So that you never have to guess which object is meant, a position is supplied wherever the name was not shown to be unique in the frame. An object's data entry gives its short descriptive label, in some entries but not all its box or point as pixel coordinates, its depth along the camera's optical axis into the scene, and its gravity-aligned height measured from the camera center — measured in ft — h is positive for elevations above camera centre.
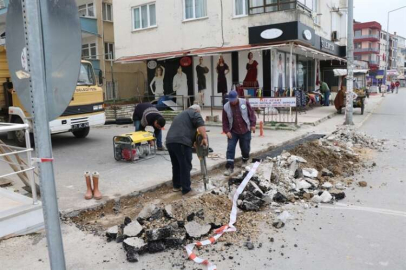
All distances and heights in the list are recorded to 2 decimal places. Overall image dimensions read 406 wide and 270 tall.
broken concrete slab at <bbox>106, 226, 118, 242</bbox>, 14.92 -5.77
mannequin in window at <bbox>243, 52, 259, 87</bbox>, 62.95 +2.54
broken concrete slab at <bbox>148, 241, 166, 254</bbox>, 13.83 -5.87
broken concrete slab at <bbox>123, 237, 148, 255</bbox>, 13.53 -5.69
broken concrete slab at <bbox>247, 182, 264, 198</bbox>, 18.85 -5.31
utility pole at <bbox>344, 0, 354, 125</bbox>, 48.47 +0.29
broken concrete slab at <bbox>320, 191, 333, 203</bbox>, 18.99 -5.83
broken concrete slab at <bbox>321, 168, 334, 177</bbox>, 23.58 -5.69
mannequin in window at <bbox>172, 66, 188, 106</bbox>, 72.13 +1.04
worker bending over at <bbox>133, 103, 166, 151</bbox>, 27.96 -2.09
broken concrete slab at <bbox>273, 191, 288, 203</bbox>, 19.10 -5.81
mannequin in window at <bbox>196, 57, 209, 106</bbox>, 68.85 +2.17
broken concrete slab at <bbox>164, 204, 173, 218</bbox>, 16.05 -5.31
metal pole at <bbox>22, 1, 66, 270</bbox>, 7.20 -0.60
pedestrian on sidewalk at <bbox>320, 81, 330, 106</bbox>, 76.89 -1.87
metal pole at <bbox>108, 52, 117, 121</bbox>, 89.09 +1.64
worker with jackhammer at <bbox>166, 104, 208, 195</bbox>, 20.29 -2.71
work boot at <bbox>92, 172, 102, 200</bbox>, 19.45 -5.06
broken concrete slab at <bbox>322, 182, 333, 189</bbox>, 21.21 -5.84
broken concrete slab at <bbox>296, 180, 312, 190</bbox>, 20.72 -5.65
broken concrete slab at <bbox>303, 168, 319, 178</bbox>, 22.82 -5.50
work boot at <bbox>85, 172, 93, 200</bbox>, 19.44 -5.09
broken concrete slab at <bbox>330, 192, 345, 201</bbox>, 19.40 -5.91
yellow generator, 27.45 -4.13
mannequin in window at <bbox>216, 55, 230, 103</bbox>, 66.23 +2.45
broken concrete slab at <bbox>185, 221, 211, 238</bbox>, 14.71 -5.68
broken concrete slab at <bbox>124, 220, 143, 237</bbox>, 14.51 -5.48
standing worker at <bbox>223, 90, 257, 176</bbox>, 25.61 -2.50
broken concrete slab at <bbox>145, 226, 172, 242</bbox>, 14.02 -5.47
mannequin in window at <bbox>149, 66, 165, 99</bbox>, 75.10 +1.97
